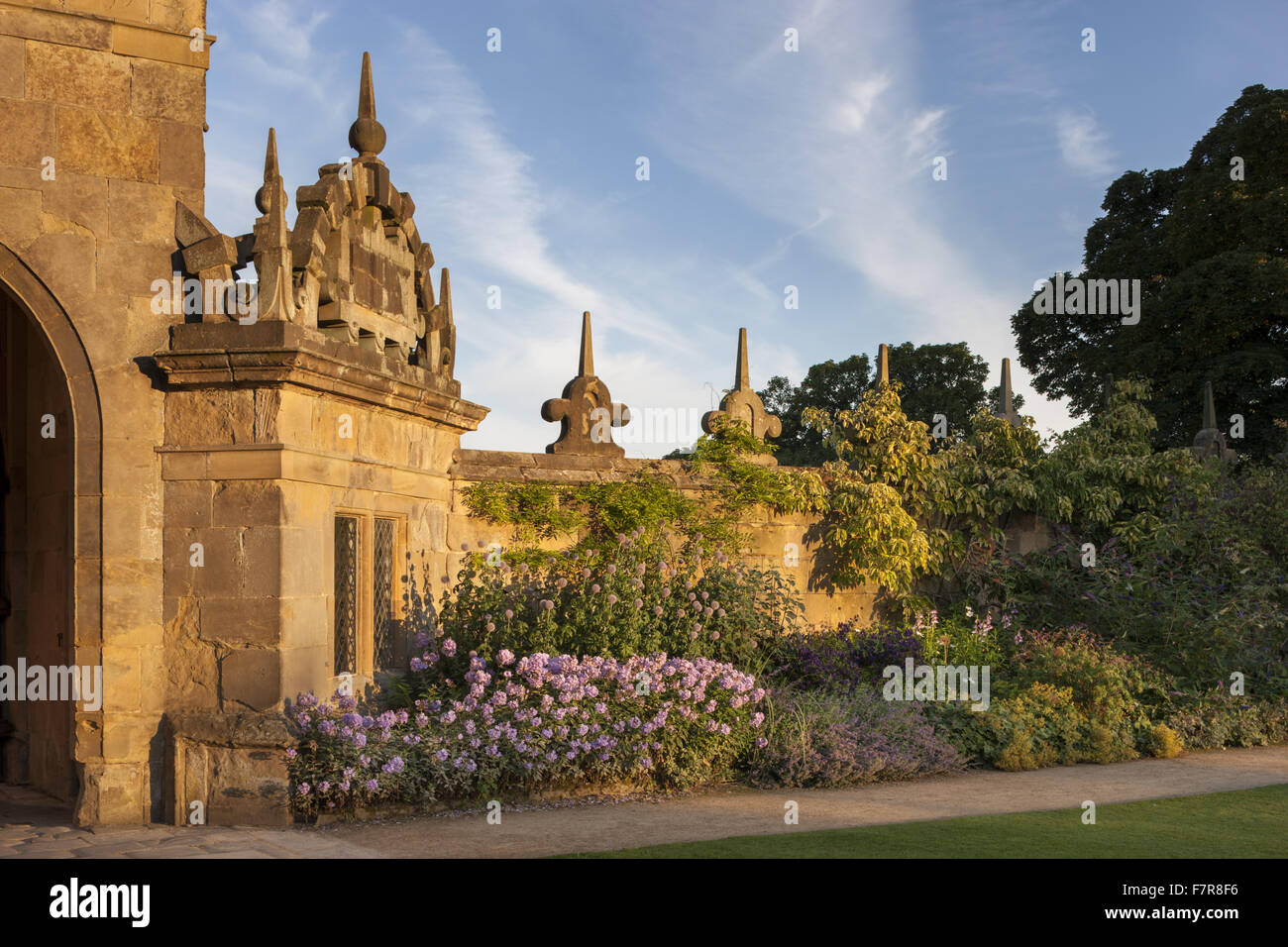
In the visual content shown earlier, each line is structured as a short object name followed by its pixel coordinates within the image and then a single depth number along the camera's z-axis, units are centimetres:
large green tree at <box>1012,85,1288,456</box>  1927
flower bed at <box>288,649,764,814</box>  675
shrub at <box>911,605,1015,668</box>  997
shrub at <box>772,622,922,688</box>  962
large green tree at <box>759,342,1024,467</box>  3503
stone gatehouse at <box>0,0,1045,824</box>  682
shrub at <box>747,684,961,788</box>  776
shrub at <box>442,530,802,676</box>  822
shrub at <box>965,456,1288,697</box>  1014
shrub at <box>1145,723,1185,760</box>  893
